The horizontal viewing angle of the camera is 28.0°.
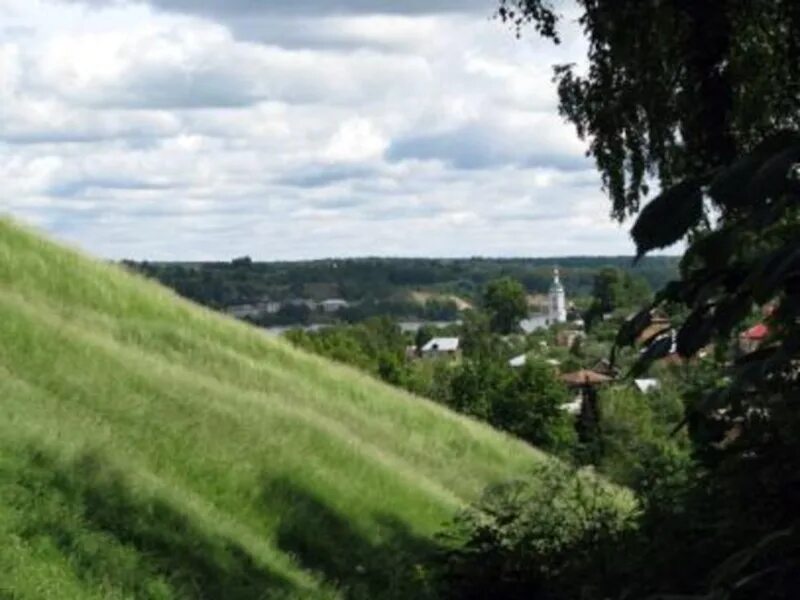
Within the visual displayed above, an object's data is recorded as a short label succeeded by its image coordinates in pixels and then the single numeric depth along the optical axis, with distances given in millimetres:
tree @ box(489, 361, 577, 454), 61688
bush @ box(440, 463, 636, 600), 10648
